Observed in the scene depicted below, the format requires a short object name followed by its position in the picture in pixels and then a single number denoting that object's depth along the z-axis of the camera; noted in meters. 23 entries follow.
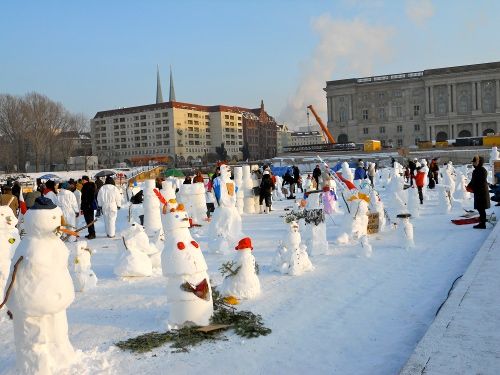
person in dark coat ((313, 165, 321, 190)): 21.10
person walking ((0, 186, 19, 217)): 10.18
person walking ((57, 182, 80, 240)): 12.20
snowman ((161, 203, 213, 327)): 5.34
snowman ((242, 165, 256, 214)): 16.83
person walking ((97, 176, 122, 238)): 12.33
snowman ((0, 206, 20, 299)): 6.61
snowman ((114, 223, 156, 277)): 7.96
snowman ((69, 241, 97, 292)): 7.33
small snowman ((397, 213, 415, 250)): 9.41
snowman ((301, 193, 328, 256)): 9.35
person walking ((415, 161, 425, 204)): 15.49
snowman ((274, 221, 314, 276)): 7.81
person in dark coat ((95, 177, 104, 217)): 15.61
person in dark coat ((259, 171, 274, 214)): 16.52
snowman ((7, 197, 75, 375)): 4.22
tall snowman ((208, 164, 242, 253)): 9.84
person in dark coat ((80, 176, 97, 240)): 12.65
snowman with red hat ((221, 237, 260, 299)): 6.52
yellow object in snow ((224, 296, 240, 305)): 6.32
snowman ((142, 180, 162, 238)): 12.01
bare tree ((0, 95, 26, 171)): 61.94
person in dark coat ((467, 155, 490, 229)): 10.80
